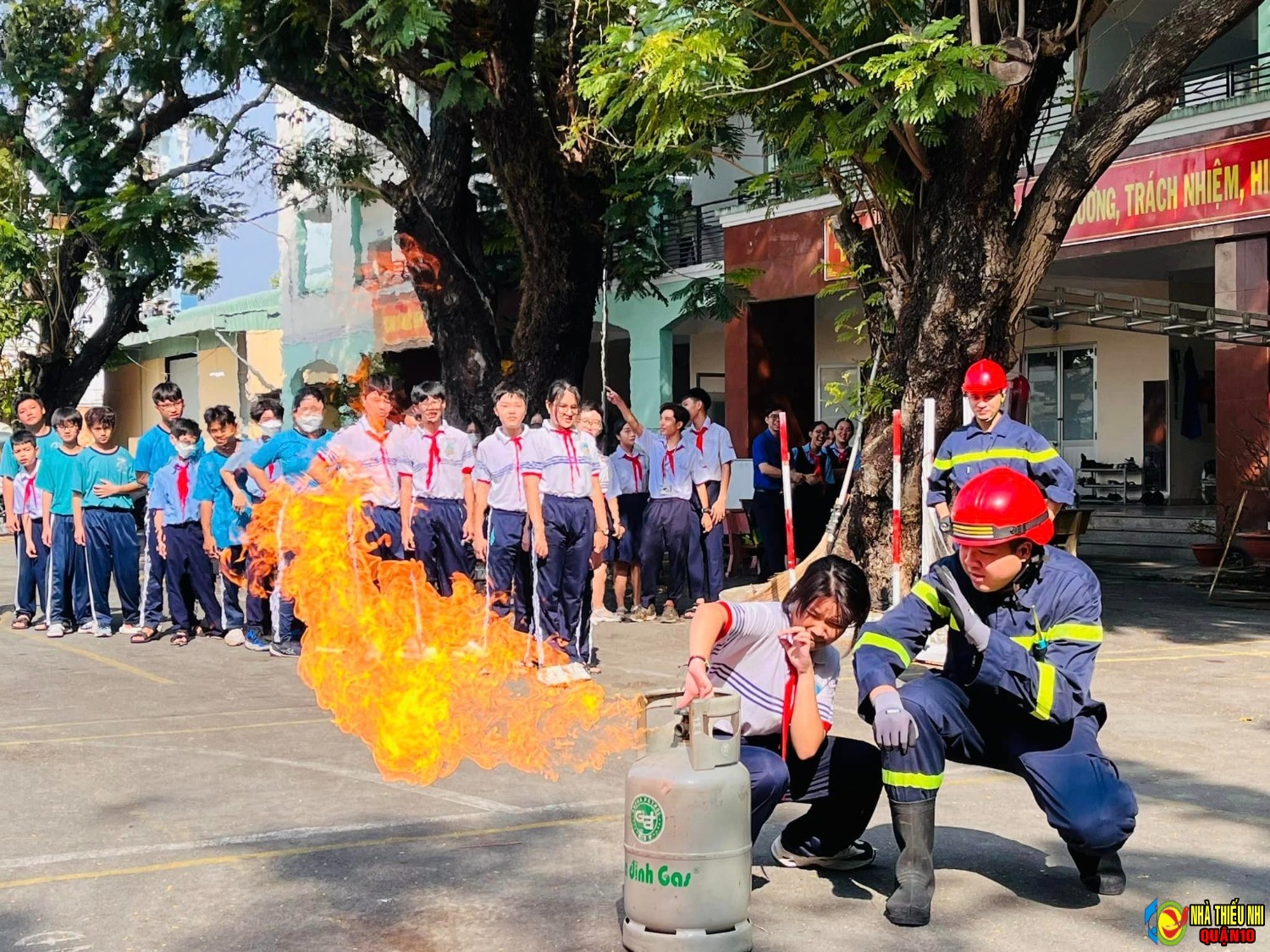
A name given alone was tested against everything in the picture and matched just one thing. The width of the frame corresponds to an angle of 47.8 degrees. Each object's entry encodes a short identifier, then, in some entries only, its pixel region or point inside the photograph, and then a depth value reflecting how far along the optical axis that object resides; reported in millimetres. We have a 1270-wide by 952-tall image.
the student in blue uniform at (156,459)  12414
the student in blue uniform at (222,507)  11844
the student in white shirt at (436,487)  11125
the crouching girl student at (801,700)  4883
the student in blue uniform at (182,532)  12102
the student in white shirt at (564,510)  9859
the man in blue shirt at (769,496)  15508
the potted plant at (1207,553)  15664
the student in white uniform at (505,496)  9961
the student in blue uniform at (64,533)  12484
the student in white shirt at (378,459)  10914
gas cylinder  4352
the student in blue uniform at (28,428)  13086
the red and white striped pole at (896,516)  11500
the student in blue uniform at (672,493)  13211
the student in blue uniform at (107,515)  12398
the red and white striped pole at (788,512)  11336
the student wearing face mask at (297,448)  11164
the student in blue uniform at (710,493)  13242
